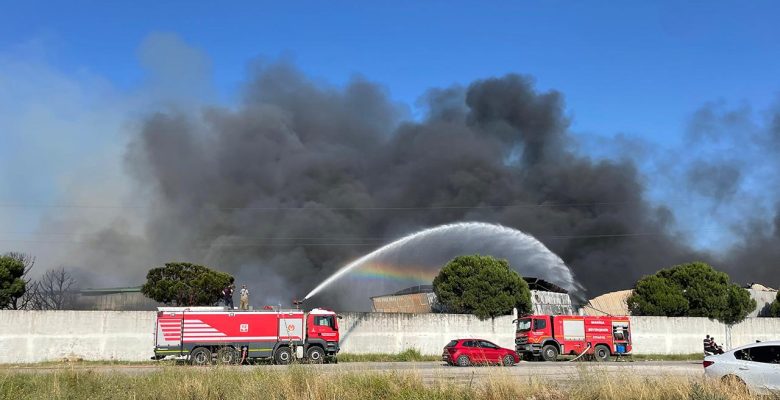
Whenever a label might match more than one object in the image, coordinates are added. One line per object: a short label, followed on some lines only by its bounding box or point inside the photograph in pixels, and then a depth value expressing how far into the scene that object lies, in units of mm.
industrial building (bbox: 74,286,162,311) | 50662
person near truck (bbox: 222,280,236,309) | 33469
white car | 13383
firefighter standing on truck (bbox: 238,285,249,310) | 32469
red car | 26453
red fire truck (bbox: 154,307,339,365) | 27531
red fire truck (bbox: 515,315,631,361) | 33719
